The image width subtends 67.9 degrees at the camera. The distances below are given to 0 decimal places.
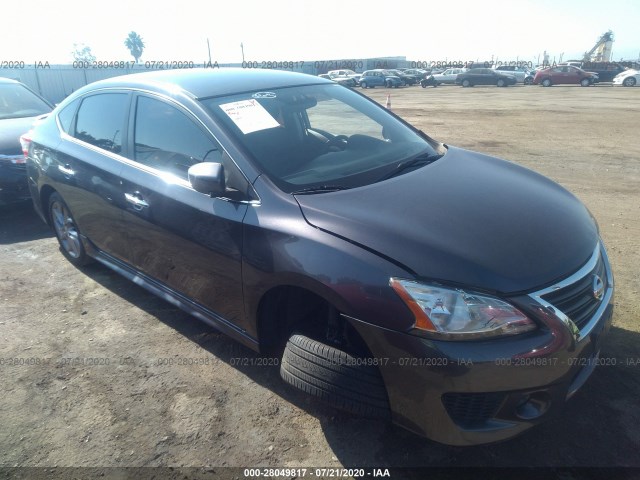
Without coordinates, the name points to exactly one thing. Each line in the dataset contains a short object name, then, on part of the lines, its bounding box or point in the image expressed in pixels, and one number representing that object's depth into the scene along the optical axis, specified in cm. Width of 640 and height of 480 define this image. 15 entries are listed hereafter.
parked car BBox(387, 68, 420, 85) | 4101
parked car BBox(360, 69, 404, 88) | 3869
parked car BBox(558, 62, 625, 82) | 3516
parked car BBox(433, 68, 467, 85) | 4036
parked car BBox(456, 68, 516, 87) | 3619
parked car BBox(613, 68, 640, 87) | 3191
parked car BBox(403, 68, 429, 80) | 4344
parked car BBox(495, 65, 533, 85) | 3719
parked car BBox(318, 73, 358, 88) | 4004
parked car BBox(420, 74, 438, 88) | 3900
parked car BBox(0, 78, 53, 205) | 562
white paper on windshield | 284
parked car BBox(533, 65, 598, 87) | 3338
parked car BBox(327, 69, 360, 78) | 4347
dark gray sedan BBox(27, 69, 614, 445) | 198
